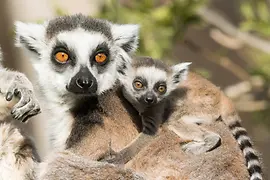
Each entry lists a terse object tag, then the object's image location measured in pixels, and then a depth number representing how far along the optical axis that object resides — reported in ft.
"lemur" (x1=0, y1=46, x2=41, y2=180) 26.57
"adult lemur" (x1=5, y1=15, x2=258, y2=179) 25.71
